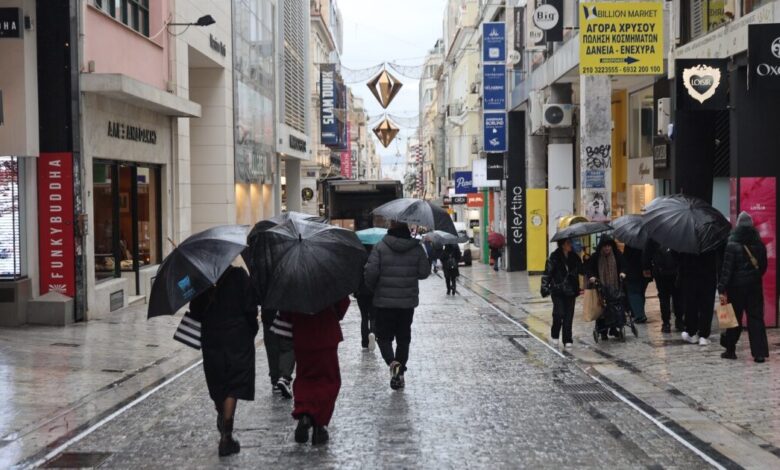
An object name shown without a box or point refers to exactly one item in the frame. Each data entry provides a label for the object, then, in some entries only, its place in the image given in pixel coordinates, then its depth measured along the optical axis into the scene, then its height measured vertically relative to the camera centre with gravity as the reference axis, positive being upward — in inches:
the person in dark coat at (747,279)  446.0 -36.2
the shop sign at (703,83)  590.6 +72.6
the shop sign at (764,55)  517.3 +78.5
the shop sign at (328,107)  2215.8 +230.1
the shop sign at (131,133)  734.4 +60.3
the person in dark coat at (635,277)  602.9 -46.9
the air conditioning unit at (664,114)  809.8 +74.6
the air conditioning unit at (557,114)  1108.5 +102.0
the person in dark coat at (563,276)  499.5 -37.9
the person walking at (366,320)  491.7 -60.9
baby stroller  528.5 -61.1
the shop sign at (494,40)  1393.9 +236.7
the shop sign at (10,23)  593.0 +114.7
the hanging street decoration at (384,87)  1393.9 +170.3
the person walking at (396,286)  390.0 -33.3
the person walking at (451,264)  951.6 -59.4
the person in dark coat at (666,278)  573.3 -46.1
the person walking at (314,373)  297.1 -52.0
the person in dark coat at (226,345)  285.7 -41.1
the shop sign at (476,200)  1771.7 +6.7
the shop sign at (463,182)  1982.3 +45.0
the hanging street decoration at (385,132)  1795.0 +135.7
